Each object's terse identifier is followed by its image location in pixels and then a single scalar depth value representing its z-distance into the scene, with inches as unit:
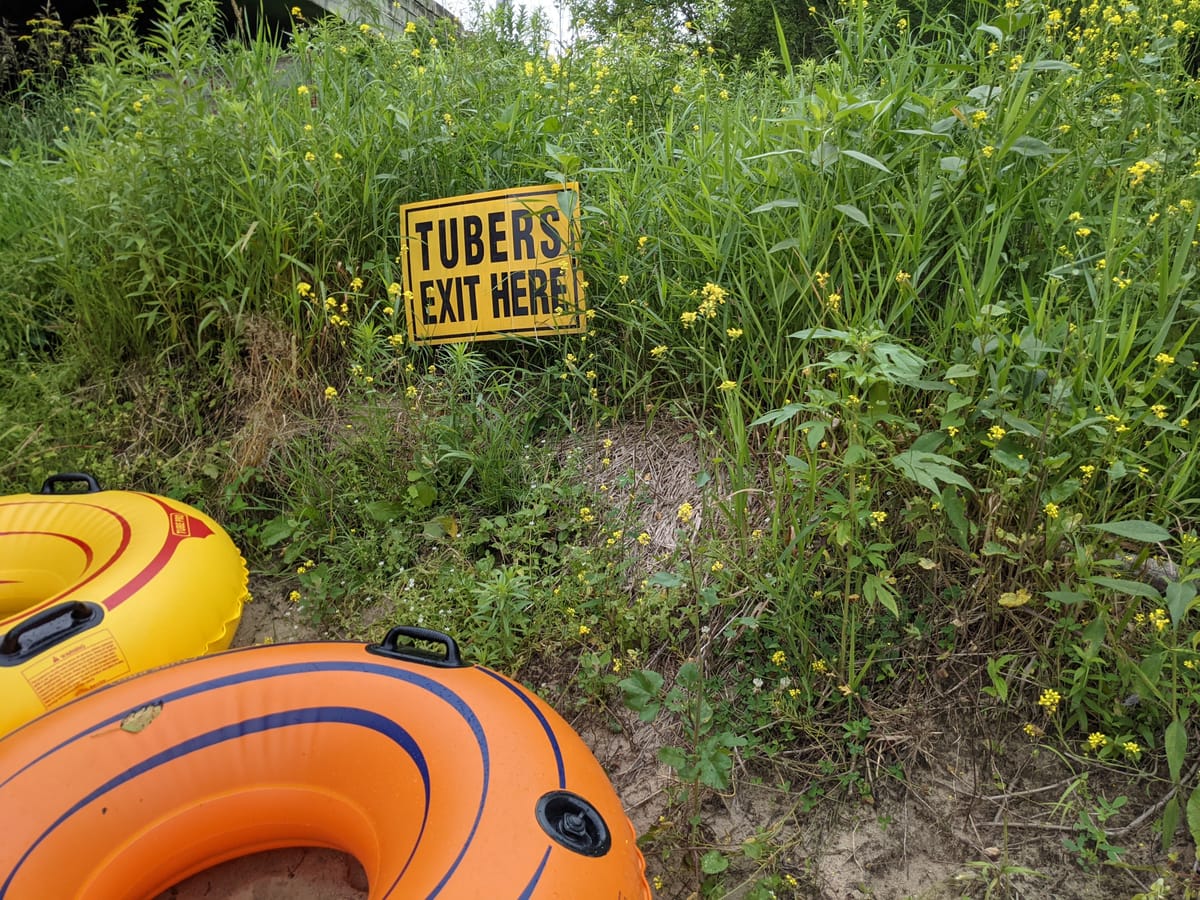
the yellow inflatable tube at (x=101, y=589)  68.1
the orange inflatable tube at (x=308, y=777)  50.7
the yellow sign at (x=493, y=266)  102.2
